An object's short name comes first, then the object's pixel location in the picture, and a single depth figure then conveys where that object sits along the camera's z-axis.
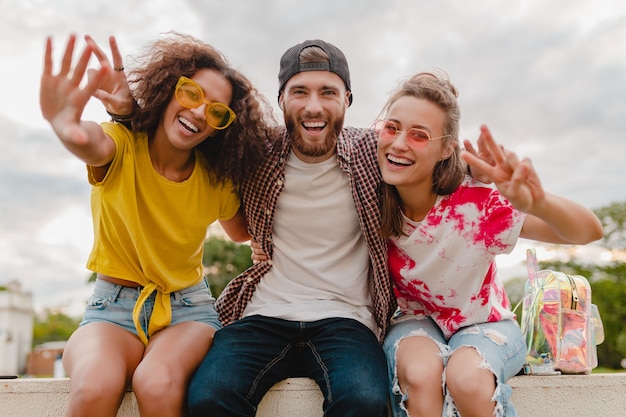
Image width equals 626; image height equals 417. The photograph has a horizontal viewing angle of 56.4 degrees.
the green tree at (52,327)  56.62
